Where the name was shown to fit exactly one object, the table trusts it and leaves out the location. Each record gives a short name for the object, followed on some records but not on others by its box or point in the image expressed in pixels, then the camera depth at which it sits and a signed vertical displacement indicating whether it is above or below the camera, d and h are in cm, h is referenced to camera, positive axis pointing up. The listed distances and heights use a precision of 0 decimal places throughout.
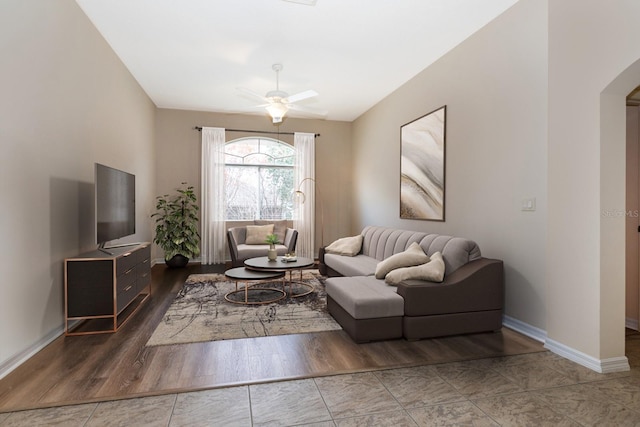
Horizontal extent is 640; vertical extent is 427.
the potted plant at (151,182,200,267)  645 -28
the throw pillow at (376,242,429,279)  361 -50
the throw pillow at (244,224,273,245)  653 -38
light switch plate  313 +8
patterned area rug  318 -108
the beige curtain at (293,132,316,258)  744 +46
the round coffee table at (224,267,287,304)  418 -77
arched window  726 +70
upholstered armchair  588 -51
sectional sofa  300 -76
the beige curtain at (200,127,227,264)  699 +29
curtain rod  705 +168
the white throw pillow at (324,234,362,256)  543 -54
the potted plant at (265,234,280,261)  475 -48
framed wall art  451 +64
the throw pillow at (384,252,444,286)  318 -55
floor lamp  744 +34
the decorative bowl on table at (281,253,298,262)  470 -61
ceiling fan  449 +146
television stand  306 -68
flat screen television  334 +9
